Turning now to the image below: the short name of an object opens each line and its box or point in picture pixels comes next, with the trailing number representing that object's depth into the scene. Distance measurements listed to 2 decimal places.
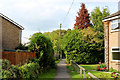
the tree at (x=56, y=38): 46.94
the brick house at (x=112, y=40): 16.48
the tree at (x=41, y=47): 13.84
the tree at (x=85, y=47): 24.78
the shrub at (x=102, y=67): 17.38
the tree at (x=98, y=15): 28.54
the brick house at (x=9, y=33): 18.03
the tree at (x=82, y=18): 45.91
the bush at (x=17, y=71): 6.26
